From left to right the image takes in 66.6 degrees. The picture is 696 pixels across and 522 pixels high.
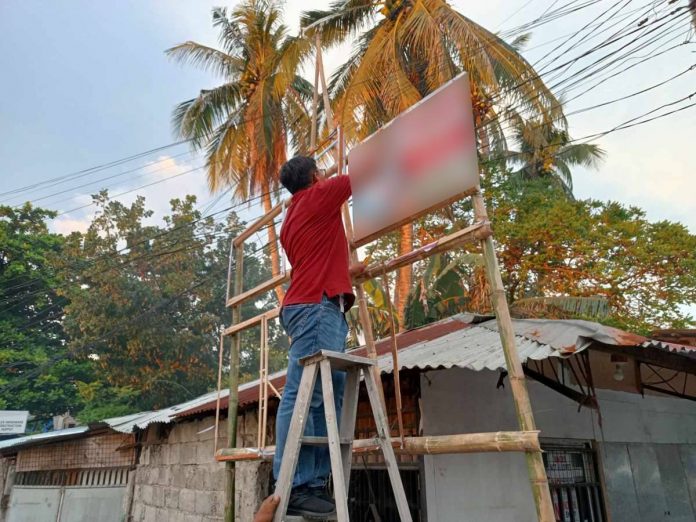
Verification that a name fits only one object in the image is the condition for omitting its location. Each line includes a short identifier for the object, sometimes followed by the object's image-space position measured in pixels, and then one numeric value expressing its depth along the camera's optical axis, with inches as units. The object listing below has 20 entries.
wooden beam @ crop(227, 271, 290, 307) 146.6
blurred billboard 107.2
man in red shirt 93.3
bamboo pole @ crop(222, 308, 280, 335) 158.8
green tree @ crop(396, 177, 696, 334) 432.1
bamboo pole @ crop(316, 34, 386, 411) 124.9
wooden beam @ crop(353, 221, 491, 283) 101.5
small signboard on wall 682.2
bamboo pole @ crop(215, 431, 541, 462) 86.7
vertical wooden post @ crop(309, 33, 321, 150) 161.3
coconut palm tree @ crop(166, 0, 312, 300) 531.5
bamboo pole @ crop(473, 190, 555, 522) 84.9
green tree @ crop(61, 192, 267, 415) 759.7
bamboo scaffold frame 87.0
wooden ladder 83.3
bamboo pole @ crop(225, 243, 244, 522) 162.3
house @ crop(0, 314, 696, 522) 172.9
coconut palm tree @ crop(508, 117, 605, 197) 460.1
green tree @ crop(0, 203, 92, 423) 866.8
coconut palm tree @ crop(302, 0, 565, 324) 399.2
